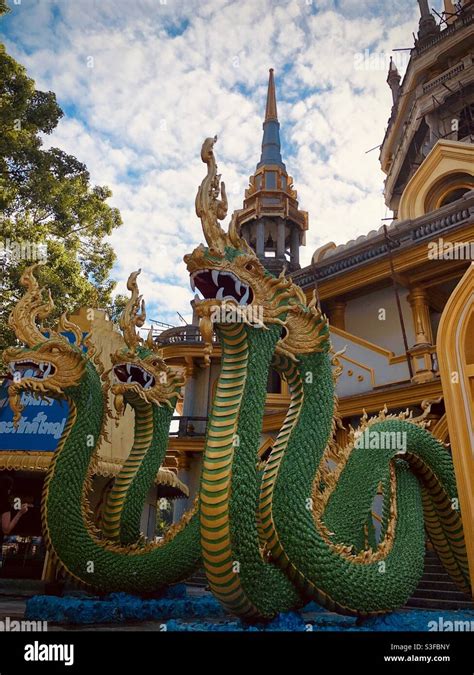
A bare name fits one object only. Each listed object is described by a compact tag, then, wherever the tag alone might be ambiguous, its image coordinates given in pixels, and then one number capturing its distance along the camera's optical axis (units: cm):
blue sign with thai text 880
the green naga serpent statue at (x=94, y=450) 596
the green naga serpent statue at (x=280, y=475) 369
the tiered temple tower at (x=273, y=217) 2194
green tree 1081
